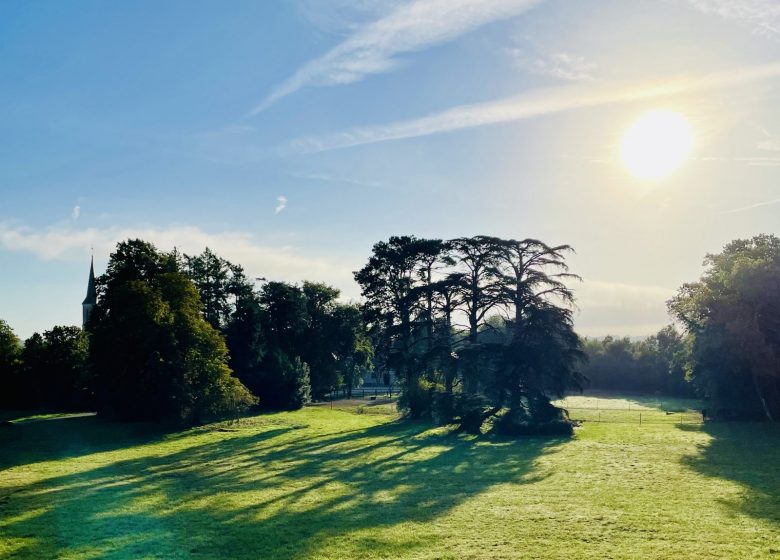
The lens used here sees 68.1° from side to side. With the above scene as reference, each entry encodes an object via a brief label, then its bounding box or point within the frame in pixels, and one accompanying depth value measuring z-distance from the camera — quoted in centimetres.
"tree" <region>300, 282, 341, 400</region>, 7112
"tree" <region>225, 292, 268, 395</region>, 6016
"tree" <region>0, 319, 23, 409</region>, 6869
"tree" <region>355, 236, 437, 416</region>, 5025
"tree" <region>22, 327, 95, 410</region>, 6625
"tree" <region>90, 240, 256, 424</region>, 4138
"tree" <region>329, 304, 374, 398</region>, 7162
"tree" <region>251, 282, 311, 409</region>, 6025
